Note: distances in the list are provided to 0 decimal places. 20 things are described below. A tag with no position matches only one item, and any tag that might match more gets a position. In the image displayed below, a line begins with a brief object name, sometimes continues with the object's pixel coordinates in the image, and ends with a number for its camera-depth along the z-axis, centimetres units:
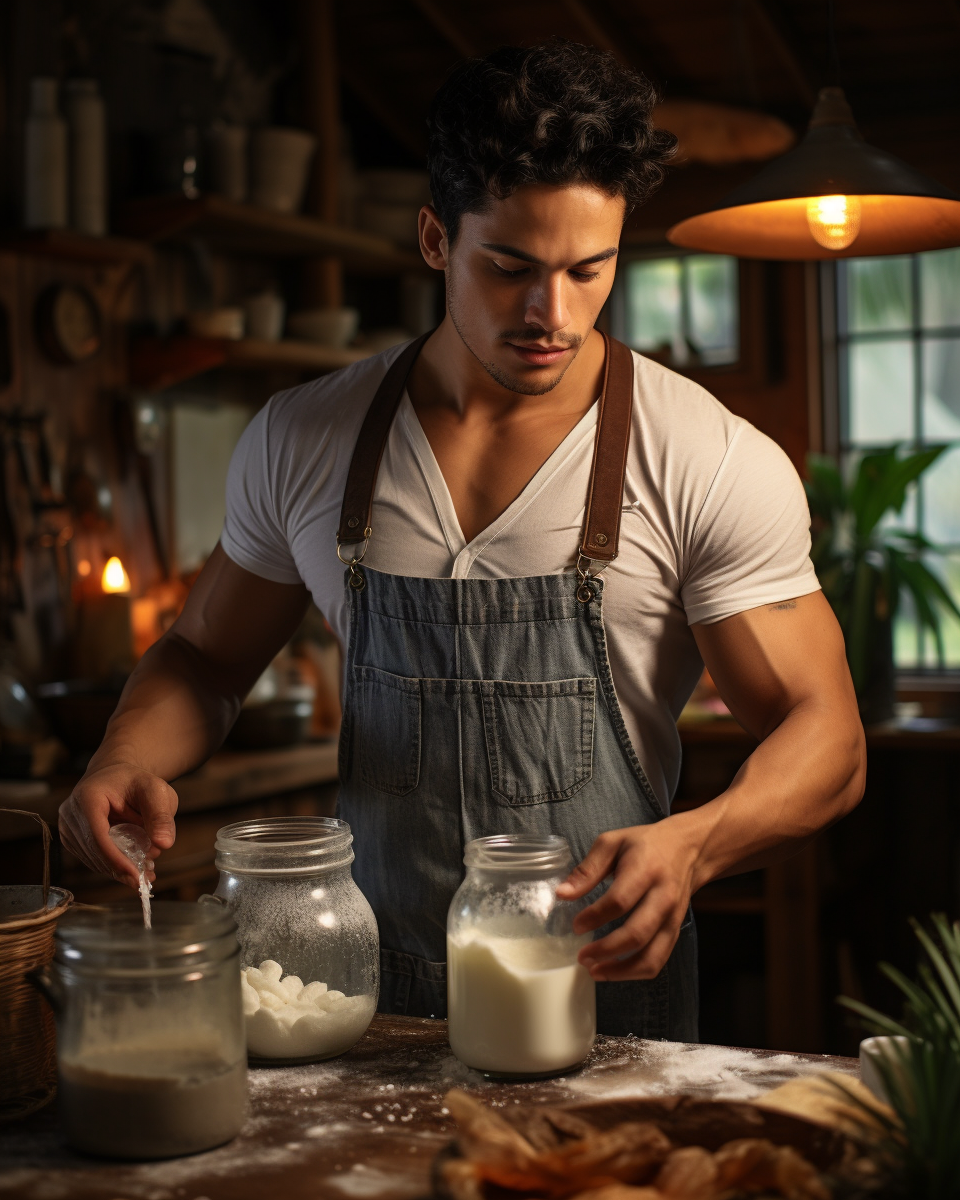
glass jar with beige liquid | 106
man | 149
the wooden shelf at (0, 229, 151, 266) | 342
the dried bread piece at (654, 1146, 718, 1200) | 94
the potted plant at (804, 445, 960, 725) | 368
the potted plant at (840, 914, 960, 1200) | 90
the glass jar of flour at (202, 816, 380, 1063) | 125
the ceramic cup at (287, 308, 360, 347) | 418
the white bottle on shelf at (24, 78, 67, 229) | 343
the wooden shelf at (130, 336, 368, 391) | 384
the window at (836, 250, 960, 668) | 447
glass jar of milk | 119
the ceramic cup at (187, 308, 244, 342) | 387
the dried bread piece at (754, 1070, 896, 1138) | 99
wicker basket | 117
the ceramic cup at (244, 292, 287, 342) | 403
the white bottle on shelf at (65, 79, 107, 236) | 351
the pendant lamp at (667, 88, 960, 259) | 169
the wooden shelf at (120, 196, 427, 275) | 374
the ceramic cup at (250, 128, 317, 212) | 401
